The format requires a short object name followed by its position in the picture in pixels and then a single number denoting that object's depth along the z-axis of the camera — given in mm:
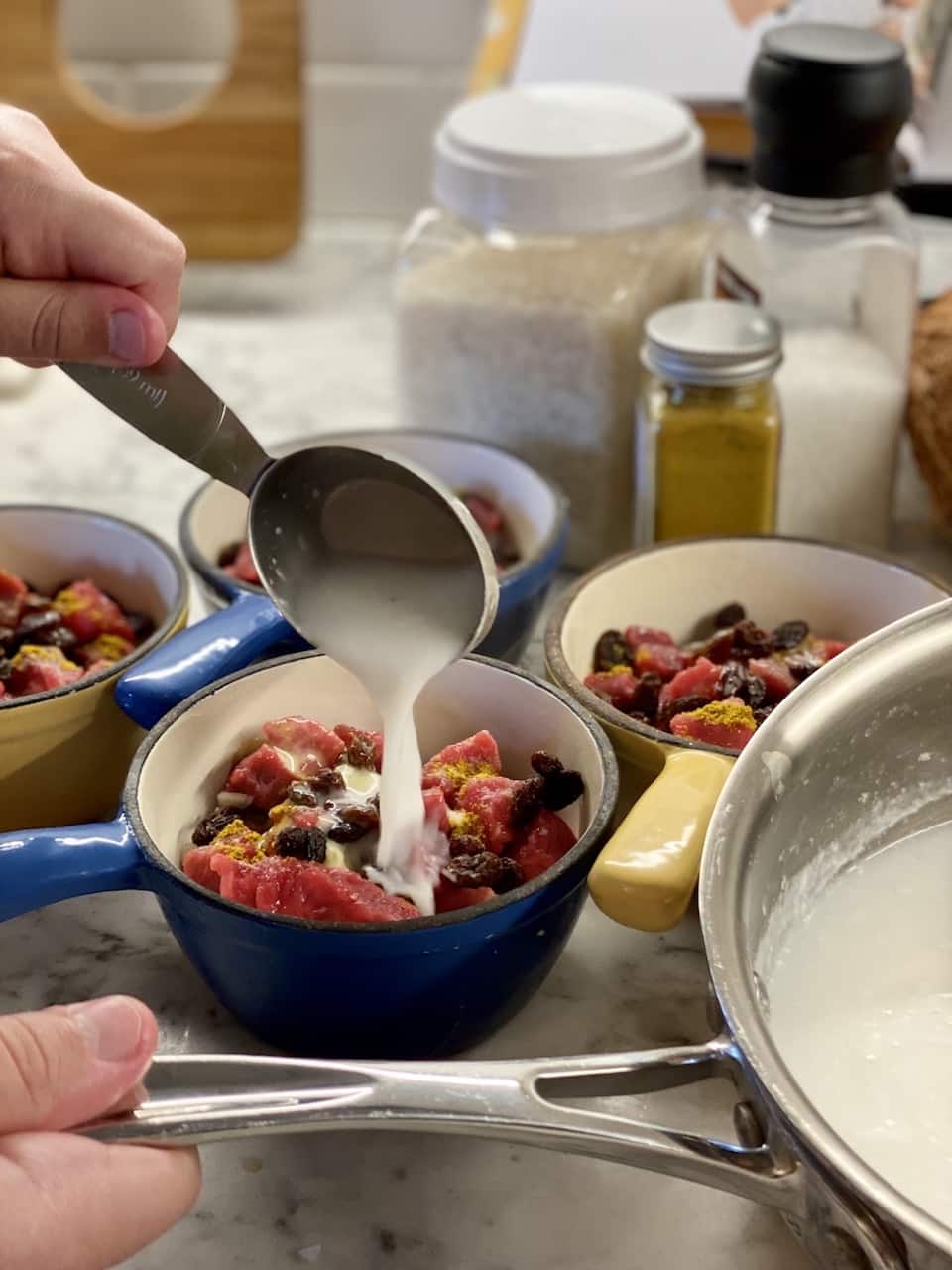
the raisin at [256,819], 726
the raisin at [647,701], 800
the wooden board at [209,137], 1433
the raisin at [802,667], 820
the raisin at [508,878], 662
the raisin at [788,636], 857
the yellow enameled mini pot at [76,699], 755
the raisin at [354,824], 690
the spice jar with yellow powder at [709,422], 927
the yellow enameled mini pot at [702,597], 733
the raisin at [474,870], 661
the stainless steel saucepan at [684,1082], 470
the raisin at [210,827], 704
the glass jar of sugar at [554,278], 1022
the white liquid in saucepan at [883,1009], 570
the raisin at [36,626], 849
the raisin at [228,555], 955
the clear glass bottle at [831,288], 960
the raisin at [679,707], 772
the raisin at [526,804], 699
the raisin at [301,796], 708
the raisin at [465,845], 684
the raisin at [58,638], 854
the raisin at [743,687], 787
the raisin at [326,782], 719
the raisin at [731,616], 892
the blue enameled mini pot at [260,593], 766
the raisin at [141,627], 884
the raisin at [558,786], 700
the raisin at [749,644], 847
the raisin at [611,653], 848
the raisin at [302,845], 666
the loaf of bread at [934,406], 1029
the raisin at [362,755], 744
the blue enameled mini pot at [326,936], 609
